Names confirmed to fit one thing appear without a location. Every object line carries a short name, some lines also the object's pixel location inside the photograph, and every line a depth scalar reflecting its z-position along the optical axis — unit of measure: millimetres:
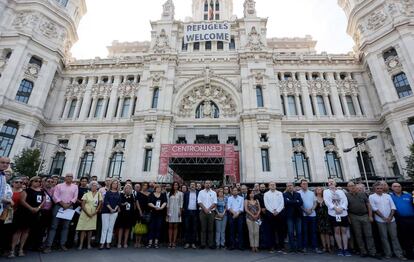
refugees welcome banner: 28594
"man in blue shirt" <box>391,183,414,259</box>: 6770
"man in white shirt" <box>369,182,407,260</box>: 6684
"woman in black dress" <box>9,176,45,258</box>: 6177
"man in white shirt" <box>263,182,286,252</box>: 7547
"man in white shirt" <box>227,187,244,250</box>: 7512
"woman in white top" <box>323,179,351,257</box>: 6922
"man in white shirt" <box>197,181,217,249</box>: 7734
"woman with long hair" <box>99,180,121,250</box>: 7156
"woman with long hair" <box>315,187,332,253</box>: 7367
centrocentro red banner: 18448
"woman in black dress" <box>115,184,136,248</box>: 7527
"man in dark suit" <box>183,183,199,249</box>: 7797
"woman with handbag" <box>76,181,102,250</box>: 7191
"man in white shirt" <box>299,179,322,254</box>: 7398
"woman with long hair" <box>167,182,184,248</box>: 7719
